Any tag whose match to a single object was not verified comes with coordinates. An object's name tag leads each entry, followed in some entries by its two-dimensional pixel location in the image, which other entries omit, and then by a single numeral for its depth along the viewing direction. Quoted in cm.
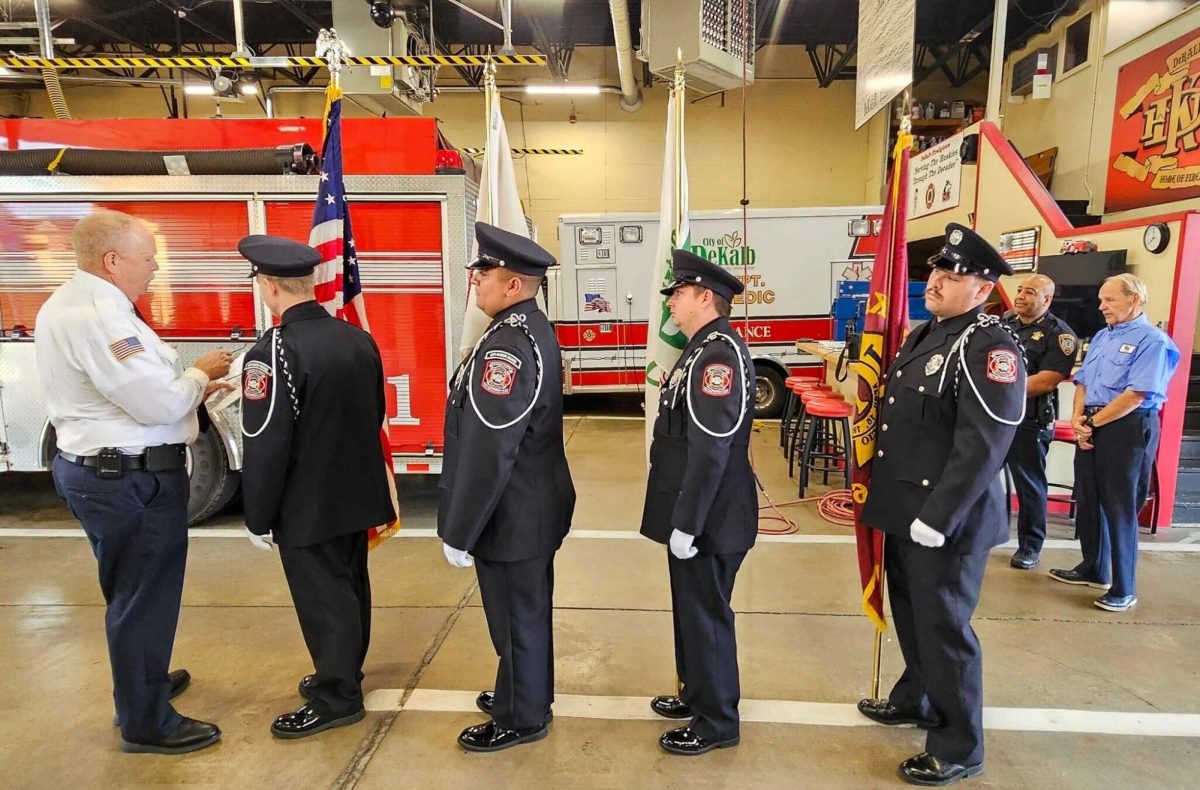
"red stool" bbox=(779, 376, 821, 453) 667
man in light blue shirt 367
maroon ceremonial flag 267
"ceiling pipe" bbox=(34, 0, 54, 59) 528
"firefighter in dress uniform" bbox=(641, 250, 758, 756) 226
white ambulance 900
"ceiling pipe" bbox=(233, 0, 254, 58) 508
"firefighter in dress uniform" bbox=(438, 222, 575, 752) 225
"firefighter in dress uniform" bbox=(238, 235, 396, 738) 241
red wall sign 755
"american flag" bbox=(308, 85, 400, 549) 329
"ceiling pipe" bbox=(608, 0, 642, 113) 852
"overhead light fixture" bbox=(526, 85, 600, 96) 1057
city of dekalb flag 309
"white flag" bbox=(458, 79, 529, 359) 320
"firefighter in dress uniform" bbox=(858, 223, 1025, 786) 216
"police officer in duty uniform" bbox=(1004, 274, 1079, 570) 418
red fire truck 466
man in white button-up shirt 230
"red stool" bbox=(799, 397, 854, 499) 536
